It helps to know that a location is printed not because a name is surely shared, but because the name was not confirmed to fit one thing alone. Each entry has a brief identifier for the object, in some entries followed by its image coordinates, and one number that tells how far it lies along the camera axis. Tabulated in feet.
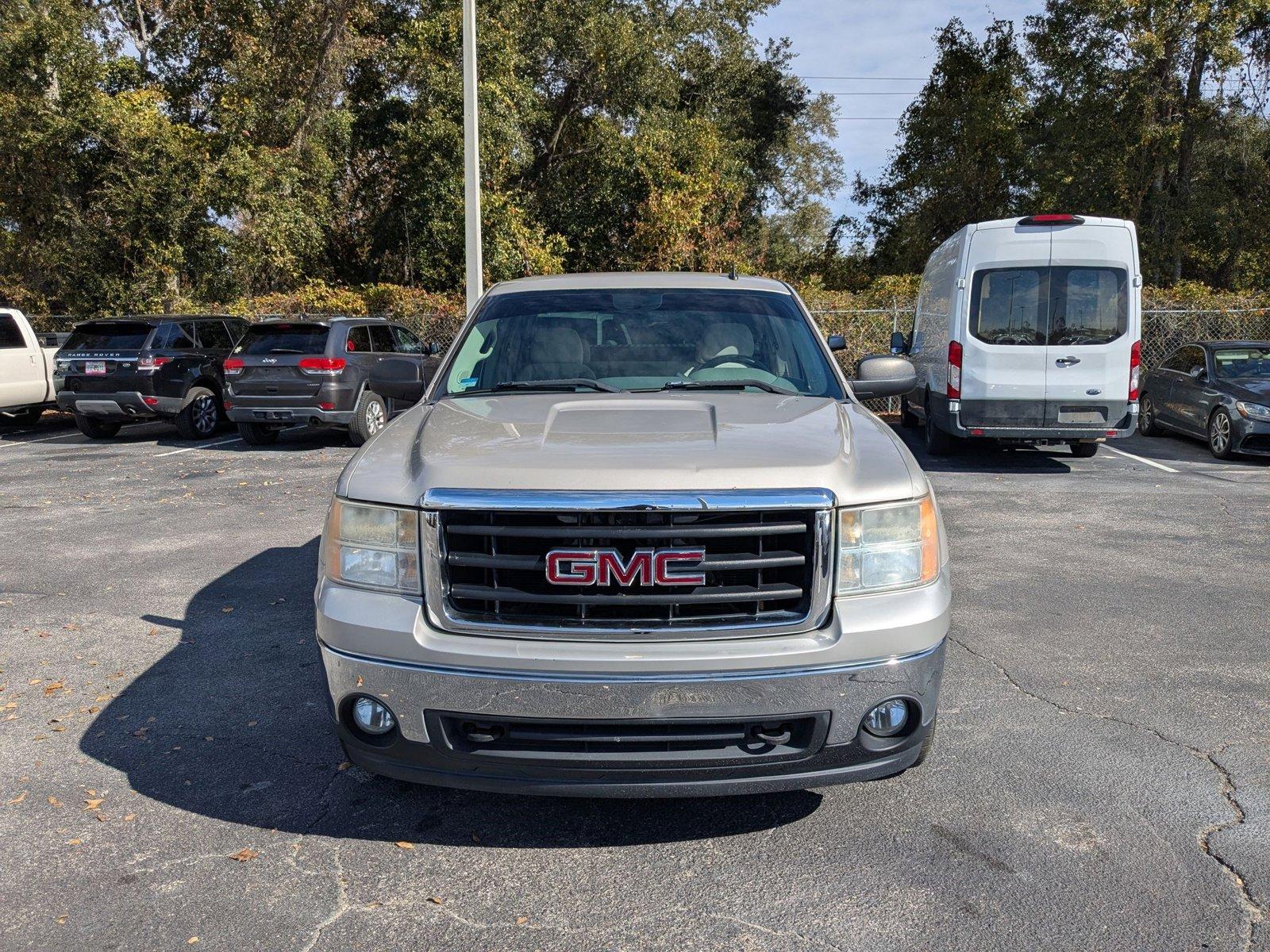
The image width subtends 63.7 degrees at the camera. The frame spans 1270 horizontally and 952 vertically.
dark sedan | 40.29
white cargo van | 37.14
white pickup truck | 48.57
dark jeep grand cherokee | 42.88
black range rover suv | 45.73
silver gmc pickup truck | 9.65
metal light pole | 45.91
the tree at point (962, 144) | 100.58
